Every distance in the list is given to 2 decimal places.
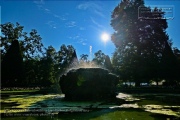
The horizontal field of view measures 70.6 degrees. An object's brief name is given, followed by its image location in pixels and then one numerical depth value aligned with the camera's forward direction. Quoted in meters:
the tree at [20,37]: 31.50
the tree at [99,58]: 40.57
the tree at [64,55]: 38.43
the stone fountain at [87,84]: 11.28
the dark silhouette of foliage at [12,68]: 23.82
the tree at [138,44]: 23.73
